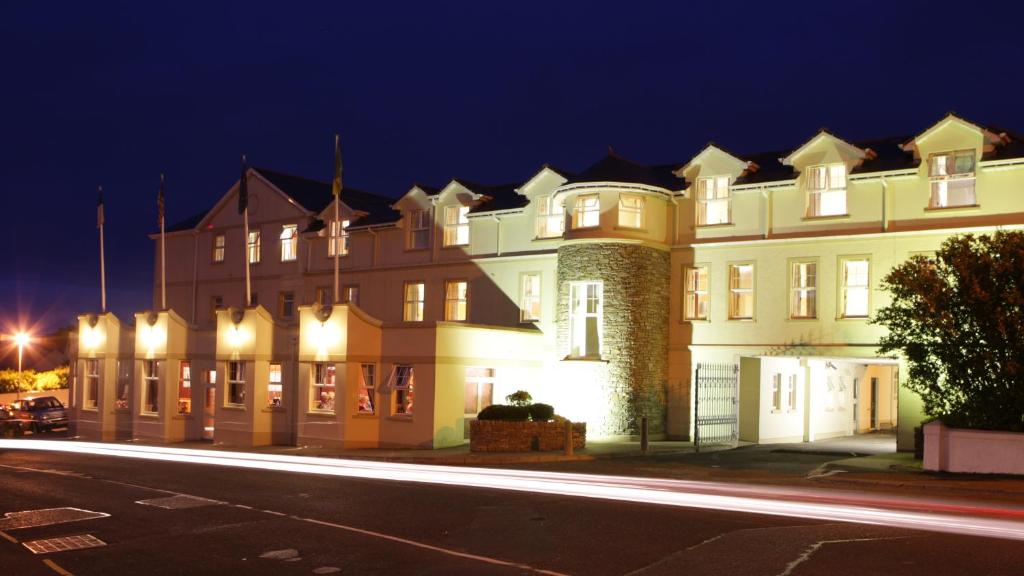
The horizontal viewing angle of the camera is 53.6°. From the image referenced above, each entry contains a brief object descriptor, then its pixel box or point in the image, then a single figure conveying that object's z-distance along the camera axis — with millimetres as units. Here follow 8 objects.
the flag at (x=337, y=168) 33469
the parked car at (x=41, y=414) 44469
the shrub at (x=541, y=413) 29359
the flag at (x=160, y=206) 40562
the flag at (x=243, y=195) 36938
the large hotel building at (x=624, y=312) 29703
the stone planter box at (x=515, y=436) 28672
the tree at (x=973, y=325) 21625
